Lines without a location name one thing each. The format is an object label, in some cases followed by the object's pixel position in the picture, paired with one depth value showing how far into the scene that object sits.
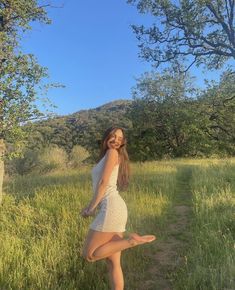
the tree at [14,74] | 4.57
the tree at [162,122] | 19.11
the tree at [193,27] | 8.73
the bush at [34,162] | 14.25
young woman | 2.51
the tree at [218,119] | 18.87
